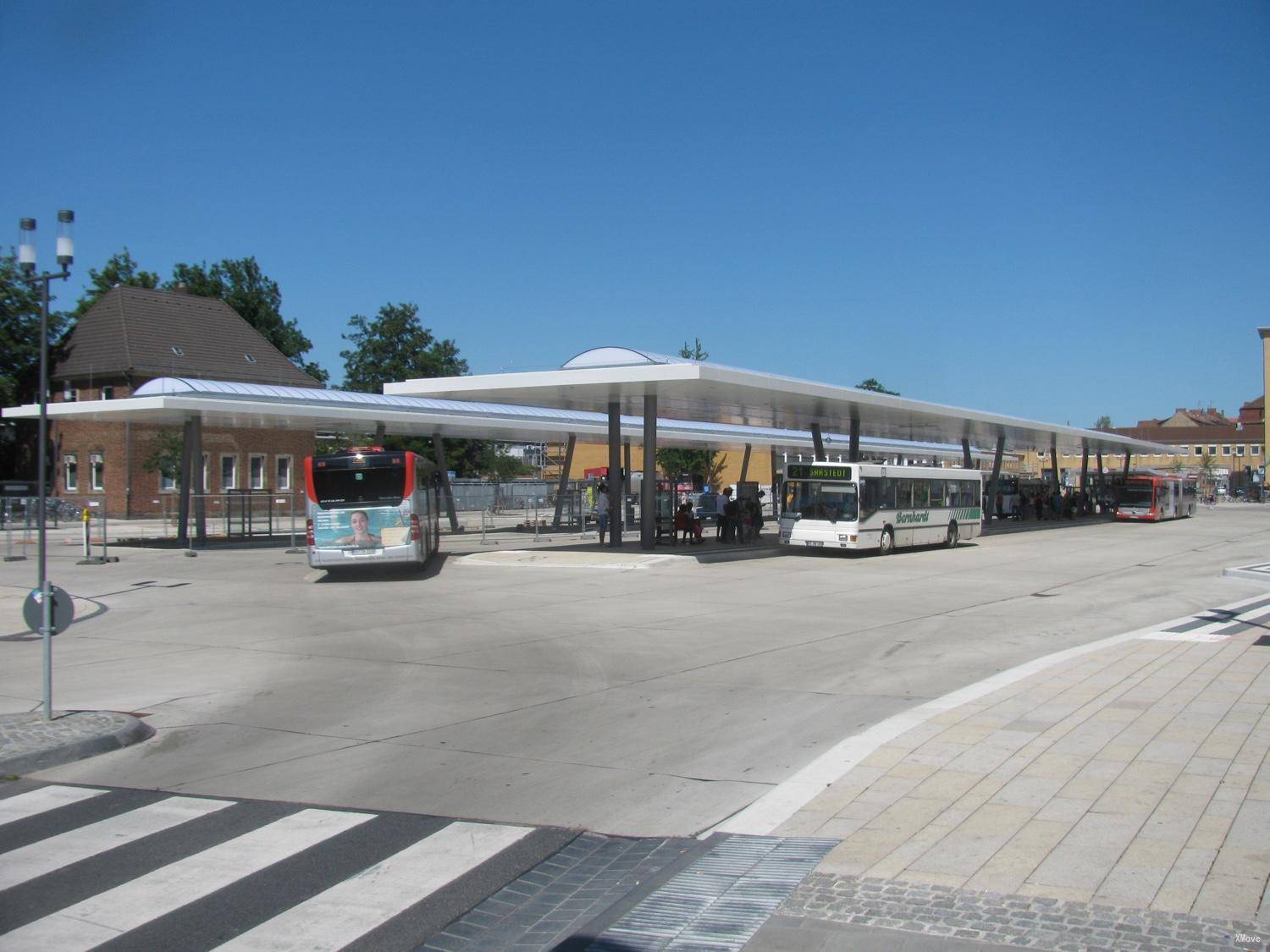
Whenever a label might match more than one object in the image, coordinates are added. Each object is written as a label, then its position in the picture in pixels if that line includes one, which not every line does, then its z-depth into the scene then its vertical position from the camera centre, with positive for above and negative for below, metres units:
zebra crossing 4.92 -2.02
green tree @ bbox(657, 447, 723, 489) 75.12 +1.40
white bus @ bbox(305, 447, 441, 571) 23.28 -0.60
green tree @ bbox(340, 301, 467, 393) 87.50 +10.57
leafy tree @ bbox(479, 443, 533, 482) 85.31 +1.45
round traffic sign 9.05 -1.09
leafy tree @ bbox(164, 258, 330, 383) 76.56 +13.45
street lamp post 9.05 +1.16
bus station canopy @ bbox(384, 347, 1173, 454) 26.05 +2.53
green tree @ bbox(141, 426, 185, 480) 49.59 +1.21
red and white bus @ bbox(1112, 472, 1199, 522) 54.53 -0.54
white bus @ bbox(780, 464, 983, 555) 29.89 -0.62
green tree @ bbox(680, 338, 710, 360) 66.81 +8.09
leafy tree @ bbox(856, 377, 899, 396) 135.75 +12.48
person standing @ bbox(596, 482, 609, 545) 36.08 -0.96
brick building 51.91 +5.08
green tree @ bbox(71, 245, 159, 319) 70.19 +13.36
